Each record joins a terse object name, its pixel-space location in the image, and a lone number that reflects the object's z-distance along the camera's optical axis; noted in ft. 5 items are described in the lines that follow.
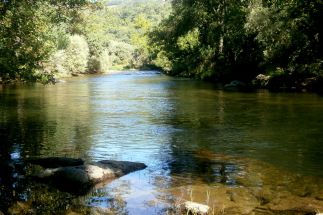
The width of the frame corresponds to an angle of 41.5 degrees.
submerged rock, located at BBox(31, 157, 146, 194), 40.60
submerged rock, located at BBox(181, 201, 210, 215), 32.55
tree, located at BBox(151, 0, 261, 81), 185.57
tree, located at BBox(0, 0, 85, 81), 60.70
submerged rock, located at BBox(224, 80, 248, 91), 153.58
